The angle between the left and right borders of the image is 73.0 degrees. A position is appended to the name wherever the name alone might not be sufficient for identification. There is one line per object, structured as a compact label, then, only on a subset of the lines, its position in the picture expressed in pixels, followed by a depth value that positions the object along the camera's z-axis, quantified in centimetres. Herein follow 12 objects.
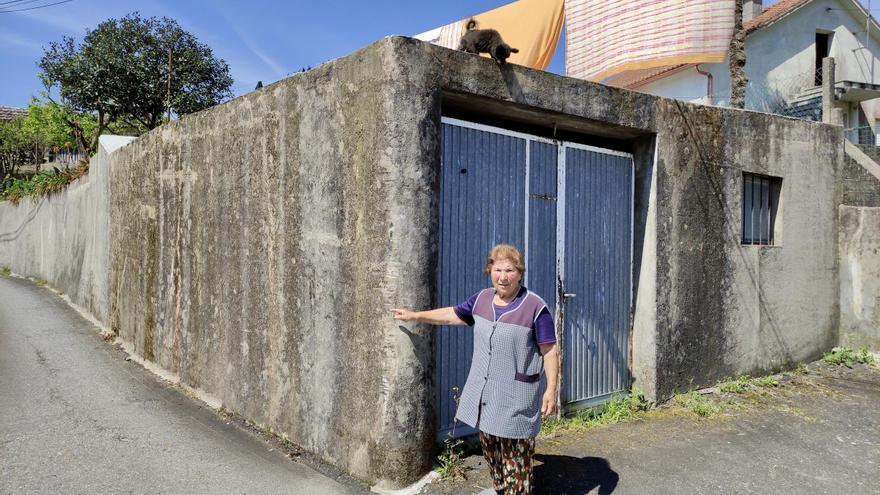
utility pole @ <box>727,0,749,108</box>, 750
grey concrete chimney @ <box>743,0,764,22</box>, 1903
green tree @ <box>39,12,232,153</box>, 1919
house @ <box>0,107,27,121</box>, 3201
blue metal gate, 431
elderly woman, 312
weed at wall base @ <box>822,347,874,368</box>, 707
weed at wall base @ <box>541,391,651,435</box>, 494
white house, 1664
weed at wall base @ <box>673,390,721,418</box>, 537
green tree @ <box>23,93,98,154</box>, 2400
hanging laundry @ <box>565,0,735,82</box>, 668
